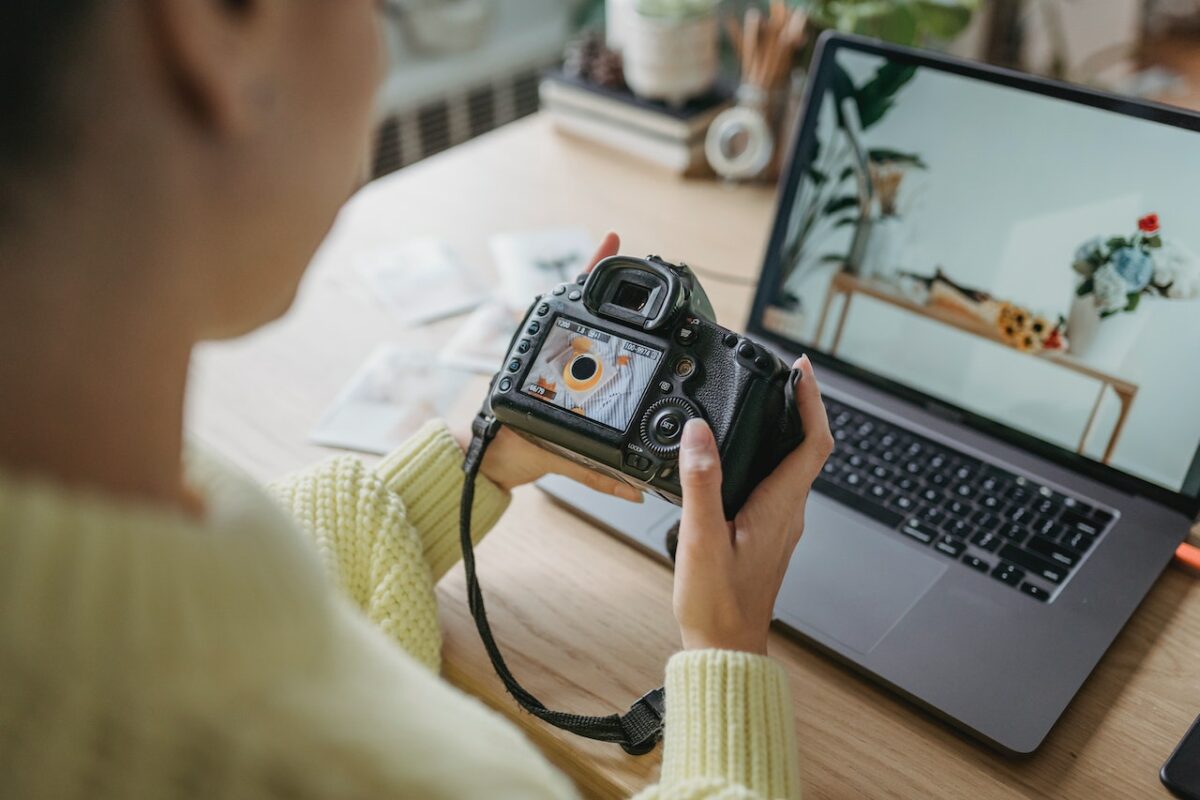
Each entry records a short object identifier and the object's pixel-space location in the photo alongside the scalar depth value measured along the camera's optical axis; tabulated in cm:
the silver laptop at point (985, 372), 64
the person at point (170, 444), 32
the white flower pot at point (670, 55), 120
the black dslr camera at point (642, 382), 59
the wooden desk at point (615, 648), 58
